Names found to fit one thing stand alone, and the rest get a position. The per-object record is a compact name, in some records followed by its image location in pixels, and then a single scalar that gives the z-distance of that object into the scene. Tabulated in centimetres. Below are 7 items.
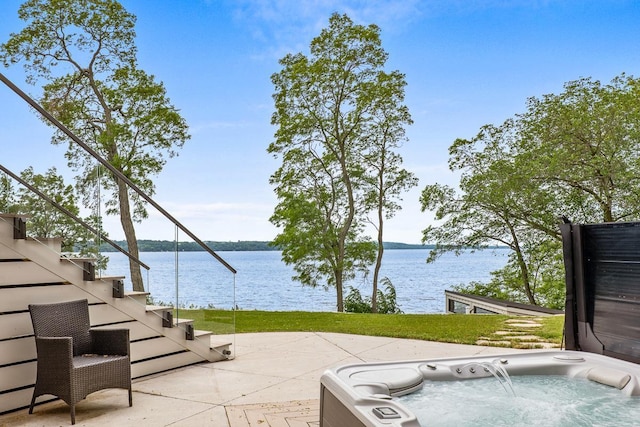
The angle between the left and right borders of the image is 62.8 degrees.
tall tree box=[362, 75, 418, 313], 1400
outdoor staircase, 381
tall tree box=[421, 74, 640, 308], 1227
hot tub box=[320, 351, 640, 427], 265
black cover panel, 329
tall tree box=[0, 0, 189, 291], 1091
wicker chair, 358
